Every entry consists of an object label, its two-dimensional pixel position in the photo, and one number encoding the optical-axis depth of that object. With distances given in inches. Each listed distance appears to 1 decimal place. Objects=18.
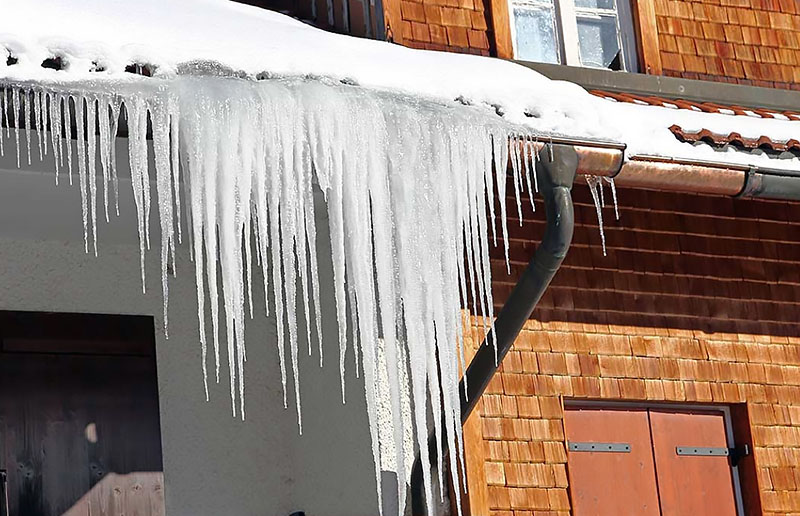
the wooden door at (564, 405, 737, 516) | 272.2
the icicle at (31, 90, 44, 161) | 198.7
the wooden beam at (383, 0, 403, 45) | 285.0
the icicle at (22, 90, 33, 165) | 198.4
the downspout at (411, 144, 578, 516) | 240.2
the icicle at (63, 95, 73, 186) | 203.1
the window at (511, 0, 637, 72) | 302.7
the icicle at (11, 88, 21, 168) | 197.3
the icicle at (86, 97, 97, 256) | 204.1
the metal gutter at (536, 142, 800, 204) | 248.1
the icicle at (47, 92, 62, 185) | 200.2
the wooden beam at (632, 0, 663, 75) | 305.7
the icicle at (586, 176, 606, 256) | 252.2
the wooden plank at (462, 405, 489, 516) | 256.5
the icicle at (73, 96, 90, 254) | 203.2
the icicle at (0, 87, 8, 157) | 201.6
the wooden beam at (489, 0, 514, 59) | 292.4
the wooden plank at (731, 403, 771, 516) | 283.1
